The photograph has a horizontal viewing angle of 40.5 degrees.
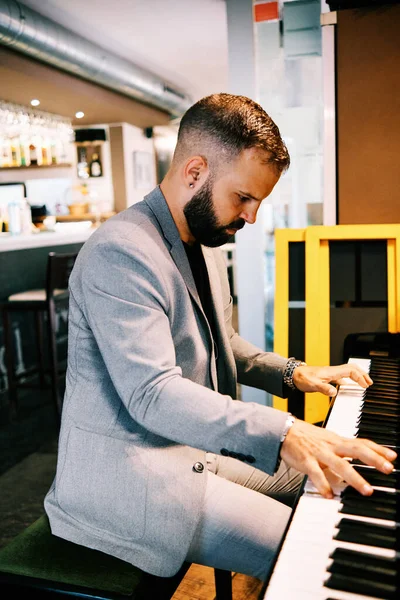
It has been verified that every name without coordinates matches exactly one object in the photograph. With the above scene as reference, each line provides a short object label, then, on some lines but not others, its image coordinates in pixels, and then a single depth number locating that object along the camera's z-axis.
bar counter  4.75
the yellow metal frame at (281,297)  2.58
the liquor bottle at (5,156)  9.34
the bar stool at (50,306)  4.06
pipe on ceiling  4.68
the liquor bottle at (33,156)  9.58
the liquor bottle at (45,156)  9.55
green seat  1.18
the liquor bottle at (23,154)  9.47
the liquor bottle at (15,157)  9.47
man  1.12
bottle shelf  9.65
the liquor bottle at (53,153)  9.71
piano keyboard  0.77
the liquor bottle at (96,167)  10.74
